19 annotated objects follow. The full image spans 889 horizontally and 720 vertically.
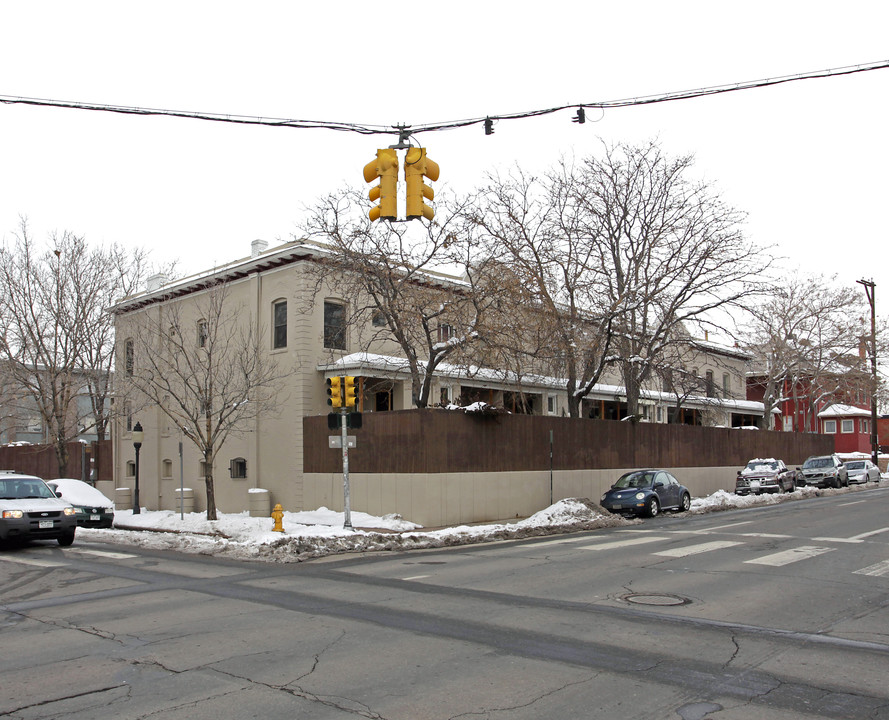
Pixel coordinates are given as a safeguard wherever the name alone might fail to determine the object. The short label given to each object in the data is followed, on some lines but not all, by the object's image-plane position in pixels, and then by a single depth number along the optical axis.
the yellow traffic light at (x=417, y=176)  10.41
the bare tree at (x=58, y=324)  31.20
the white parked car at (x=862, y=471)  44.22
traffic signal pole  19.20
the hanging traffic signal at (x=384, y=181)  10.42
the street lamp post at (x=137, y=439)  28.27
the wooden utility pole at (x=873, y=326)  48.75
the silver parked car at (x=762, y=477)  35.09
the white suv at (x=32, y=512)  17.02
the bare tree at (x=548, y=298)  23.36
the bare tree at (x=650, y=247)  28.27
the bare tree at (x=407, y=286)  23.02
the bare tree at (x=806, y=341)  47.28
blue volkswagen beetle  24.47
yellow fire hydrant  19.03
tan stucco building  27.14
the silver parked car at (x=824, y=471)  41.31
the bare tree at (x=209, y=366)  23.94
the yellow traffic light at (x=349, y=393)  19.38
